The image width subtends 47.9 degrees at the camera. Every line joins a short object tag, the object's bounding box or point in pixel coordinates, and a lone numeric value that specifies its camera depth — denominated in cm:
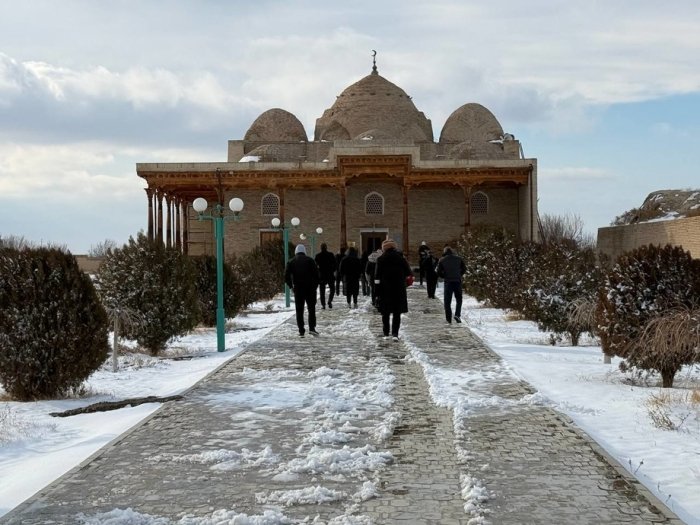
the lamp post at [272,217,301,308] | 1905
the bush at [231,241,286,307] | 1881
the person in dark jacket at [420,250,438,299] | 1953
